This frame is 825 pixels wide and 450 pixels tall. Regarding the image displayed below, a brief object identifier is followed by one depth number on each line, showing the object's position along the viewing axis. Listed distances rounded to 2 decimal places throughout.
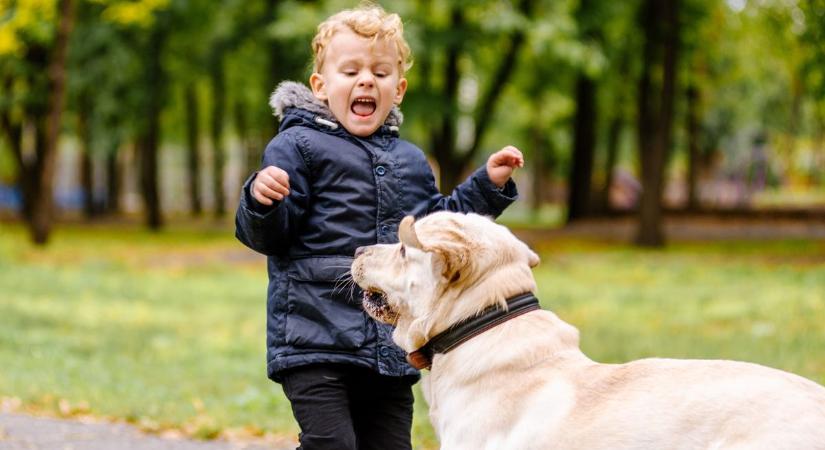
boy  8.31
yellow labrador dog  6.25
